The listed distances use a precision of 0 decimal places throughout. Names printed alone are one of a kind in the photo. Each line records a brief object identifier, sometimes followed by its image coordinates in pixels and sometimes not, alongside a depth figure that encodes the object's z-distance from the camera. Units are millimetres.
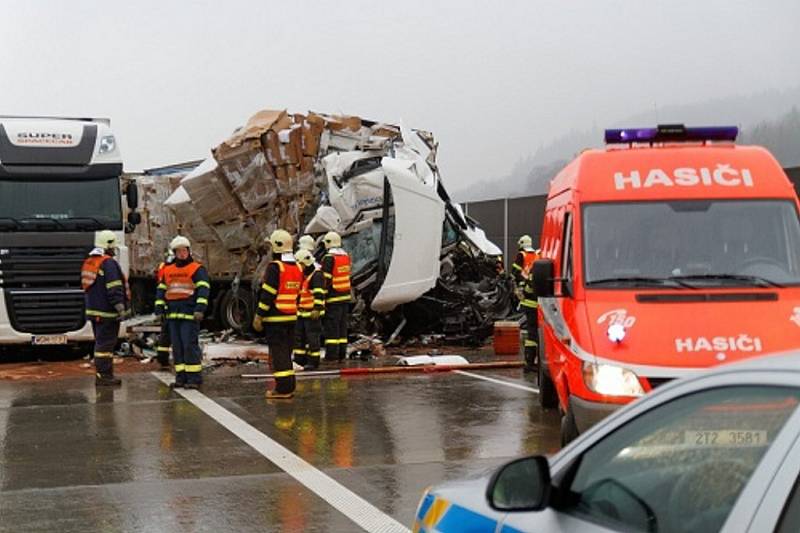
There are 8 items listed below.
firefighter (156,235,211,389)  13258
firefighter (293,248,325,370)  15359
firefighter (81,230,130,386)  13758
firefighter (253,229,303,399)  12102
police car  2521
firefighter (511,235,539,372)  14367
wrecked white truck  16969
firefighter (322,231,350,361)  16000
